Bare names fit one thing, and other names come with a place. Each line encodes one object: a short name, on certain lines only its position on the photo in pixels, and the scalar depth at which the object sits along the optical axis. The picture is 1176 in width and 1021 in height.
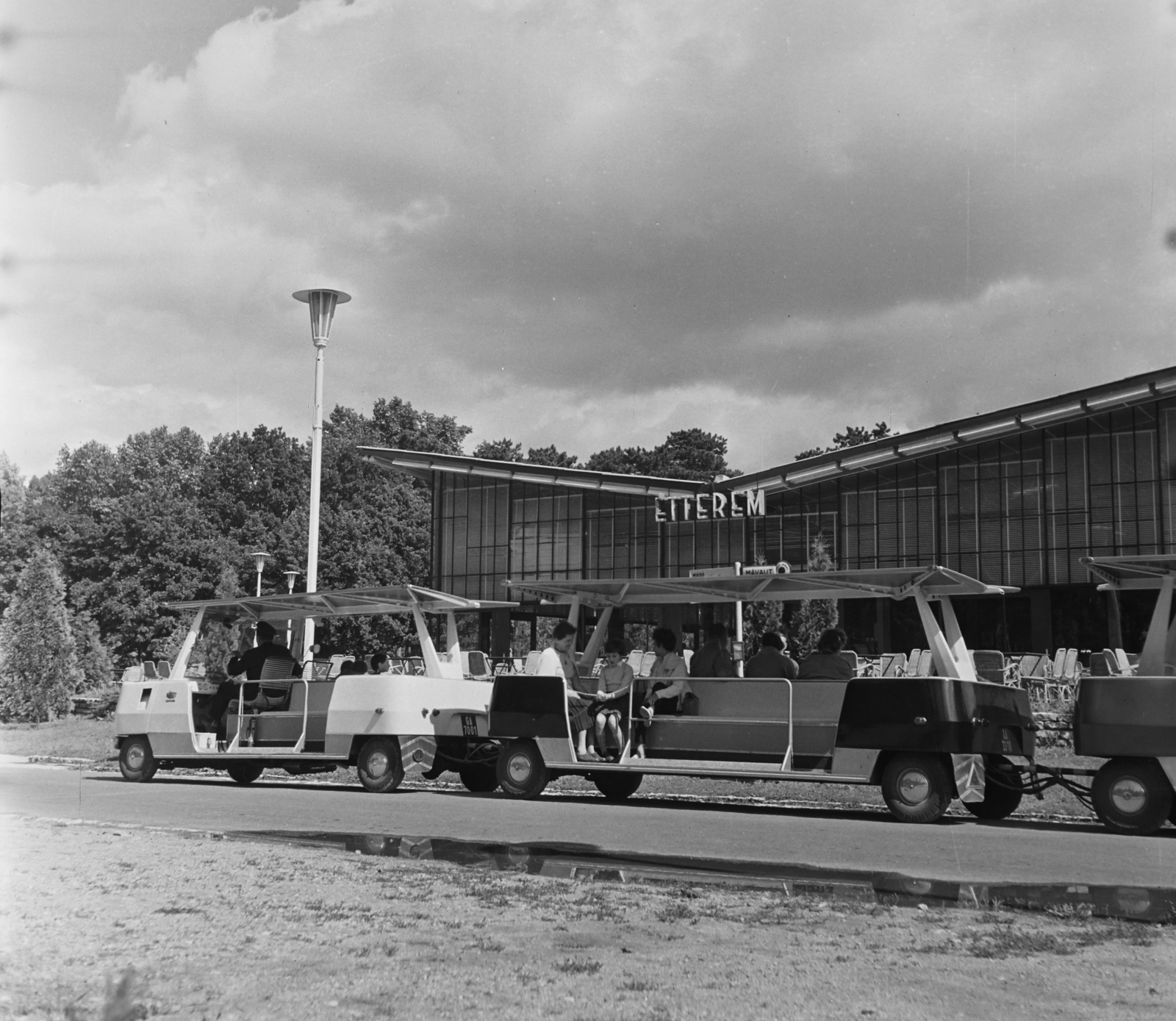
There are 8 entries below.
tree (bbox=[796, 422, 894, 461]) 87.56
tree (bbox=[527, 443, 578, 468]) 90.19
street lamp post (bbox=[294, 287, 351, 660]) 22.27
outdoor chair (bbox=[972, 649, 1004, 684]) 17.33
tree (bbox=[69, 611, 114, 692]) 39.72
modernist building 41.78
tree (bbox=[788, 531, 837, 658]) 35.59
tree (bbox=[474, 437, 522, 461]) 89.25
